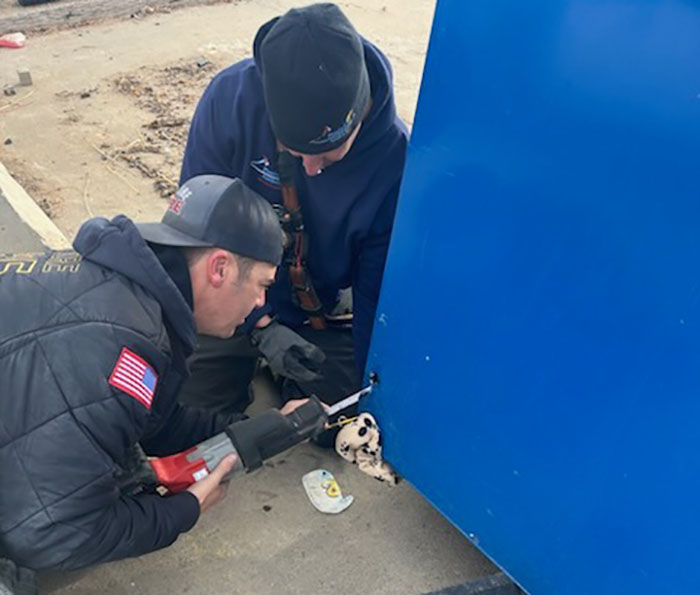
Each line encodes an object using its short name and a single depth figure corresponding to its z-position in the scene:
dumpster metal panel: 1.25
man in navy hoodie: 1.81
